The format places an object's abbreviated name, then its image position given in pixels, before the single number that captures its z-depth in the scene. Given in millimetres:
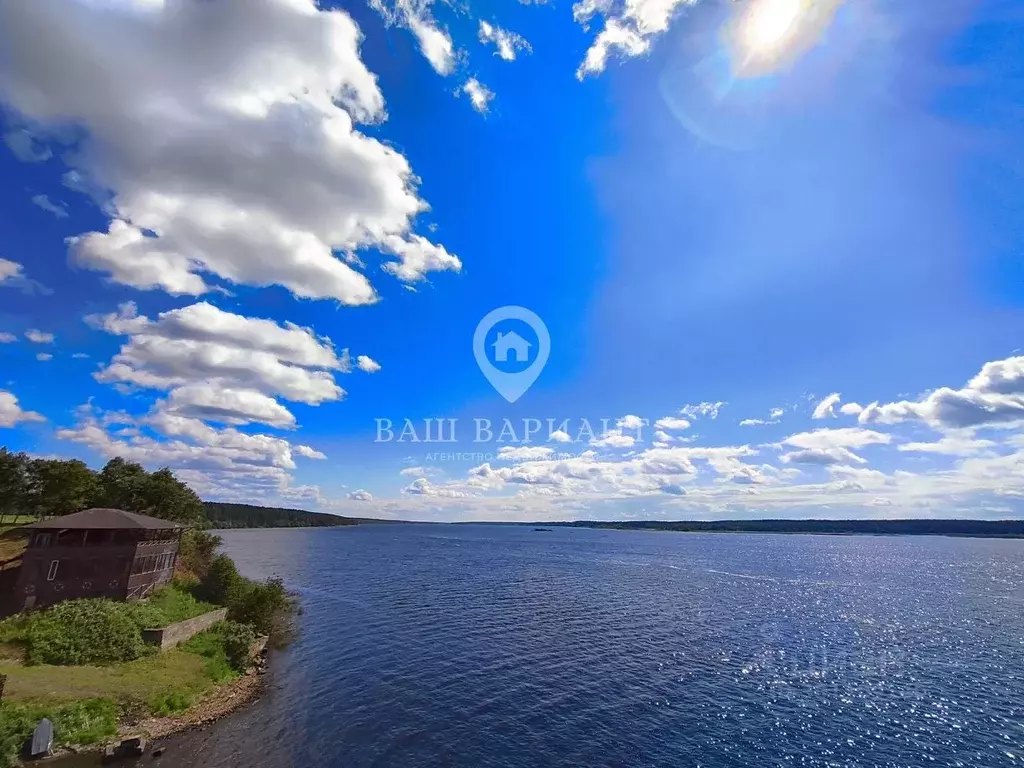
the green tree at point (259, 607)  52062
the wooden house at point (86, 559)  45312
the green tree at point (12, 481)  80112
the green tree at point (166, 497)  80744
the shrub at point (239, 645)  42094
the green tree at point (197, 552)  69562
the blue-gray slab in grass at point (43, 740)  25031
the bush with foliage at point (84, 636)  35594
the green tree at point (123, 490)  79062
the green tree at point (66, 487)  76000
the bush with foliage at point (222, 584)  57219
